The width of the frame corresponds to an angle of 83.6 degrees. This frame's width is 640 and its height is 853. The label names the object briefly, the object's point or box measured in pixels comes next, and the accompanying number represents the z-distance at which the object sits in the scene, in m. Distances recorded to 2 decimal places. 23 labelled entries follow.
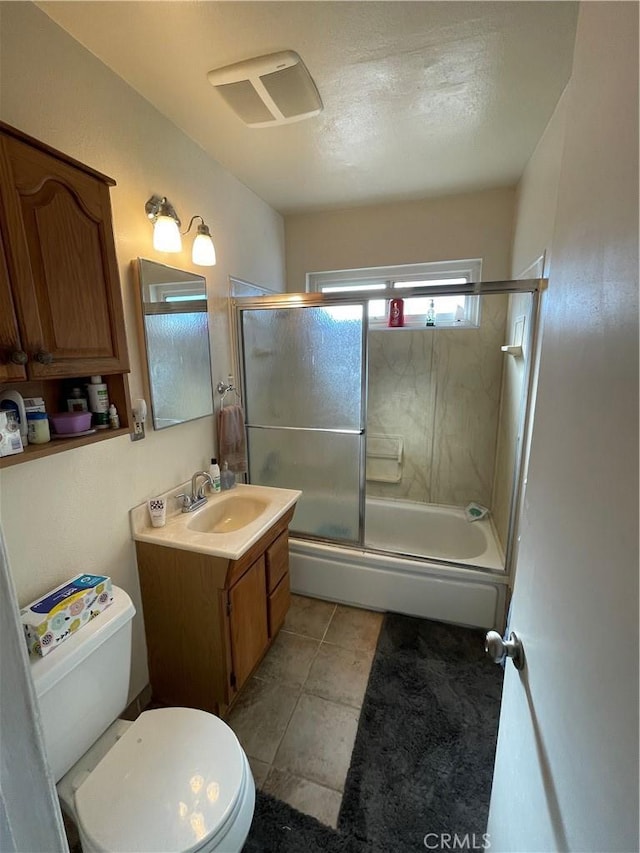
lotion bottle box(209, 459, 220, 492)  1.91
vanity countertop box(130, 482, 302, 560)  1.42
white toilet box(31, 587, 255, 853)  0.87
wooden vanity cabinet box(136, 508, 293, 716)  1.43
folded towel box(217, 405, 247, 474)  2.05
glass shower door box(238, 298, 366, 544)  2.20
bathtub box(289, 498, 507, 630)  2.00
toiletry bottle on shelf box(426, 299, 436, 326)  2.69
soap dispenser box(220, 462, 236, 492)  1.98
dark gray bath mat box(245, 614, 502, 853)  1.19
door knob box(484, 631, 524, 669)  0.77
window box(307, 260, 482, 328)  2.59
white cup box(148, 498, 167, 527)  1.54
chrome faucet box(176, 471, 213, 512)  1.71
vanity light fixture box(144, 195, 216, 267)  1.44
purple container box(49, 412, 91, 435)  1.06
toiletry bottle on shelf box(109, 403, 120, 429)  1.21
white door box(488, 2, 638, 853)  0.40
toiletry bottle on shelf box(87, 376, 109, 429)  1.18
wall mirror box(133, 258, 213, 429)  1.51
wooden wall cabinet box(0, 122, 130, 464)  0.86
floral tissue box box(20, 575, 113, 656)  0.96
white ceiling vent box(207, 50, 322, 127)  1.25
